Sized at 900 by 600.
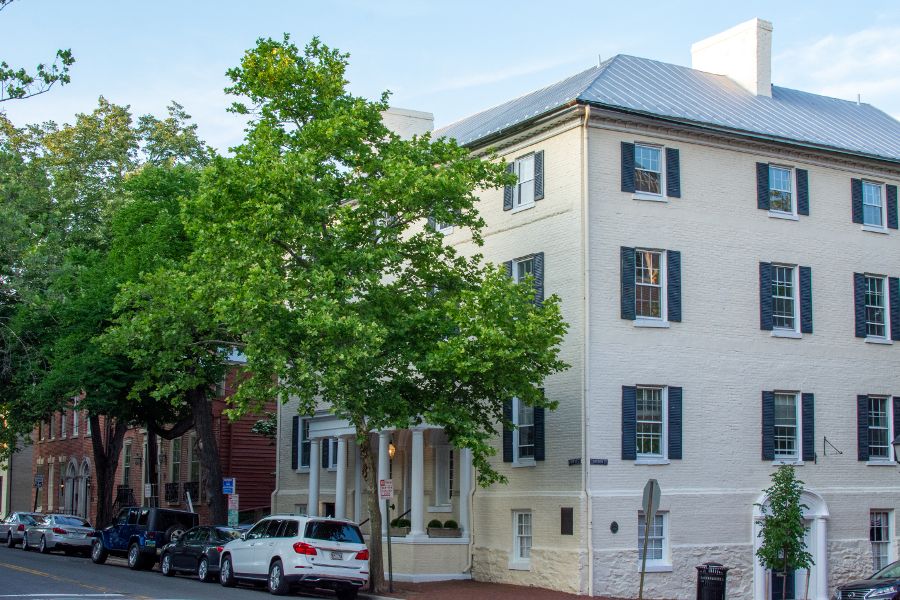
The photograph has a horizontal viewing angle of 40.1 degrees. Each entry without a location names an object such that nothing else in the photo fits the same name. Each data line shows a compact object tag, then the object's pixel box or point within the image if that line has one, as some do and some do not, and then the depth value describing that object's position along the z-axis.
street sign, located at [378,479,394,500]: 27.80
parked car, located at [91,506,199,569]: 34.06
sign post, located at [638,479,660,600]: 23.22
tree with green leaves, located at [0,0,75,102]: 17.89
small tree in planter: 26.50
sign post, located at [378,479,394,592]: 27.78
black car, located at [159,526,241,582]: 29.78
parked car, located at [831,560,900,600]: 21.80
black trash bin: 25.89
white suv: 25.38
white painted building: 28.92
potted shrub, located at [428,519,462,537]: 31.53
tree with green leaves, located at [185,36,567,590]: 25.84
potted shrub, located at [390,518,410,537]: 32.62
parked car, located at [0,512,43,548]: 45.56
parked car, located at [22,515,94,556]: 41.66
